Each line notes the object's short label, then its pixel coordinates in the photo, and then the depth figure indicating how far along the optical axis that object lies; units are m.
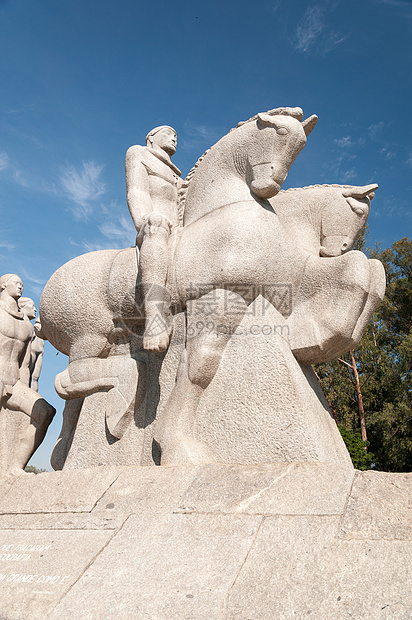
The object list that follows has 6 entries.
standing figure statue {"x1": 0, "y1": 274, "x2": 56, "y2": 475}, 5.15
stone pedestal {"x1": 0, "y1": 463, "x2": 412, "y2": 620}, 1.87
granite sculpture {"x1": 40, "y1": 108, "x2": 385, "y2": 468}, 3.45
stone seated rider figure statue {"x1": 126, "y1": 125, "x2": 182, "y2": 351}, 3.77
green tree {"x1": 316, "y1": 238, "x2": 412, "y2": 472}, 14.50
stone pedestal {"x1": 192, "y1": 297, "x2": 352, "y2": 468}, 3.29
